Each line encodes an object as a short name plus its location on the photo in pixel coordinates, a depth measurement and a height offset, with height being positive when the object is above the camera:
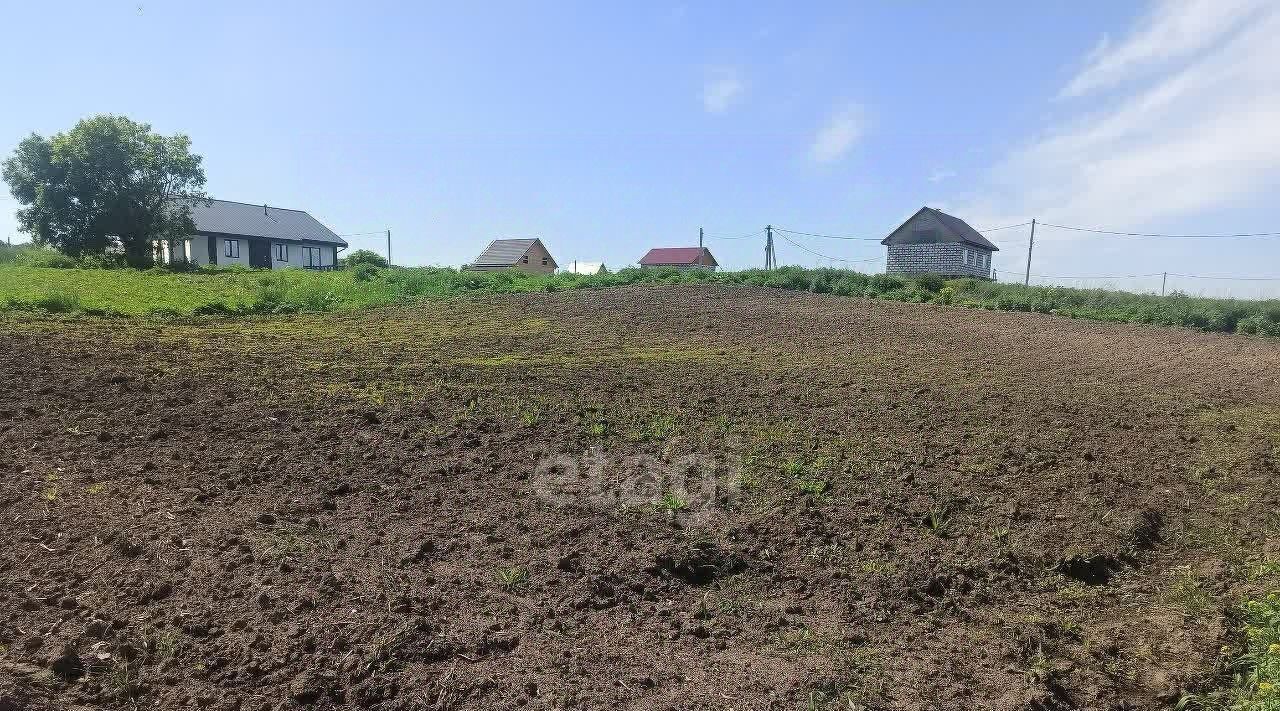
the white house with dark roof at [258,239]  38.22 +2.82
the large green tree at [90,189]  29.30 +4.02
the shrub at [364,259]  41.92 +1.93
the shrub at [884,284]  21.61 +0.67
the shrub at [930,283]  22.25 +0.75
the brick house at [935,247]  39.44 +3.56
